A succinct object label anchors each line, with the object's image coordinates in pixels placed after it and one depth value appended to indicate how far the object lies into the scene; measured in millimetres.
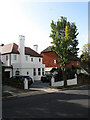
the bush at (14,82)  17392
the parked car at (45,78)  24688
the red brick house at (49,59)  40859
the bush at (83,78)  24953
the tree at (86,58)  27438
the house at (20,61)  25016
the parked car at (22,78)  19927
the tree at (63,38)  18339
